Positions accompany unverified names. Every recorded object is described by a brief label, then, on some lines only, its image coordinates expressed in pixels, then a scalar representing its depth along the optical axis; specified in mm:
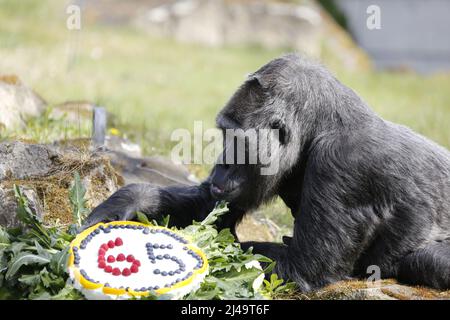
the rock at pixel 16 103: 7738
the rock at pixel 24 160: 5398
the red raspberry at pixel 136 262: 4277
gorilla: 4629
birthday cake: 4070
